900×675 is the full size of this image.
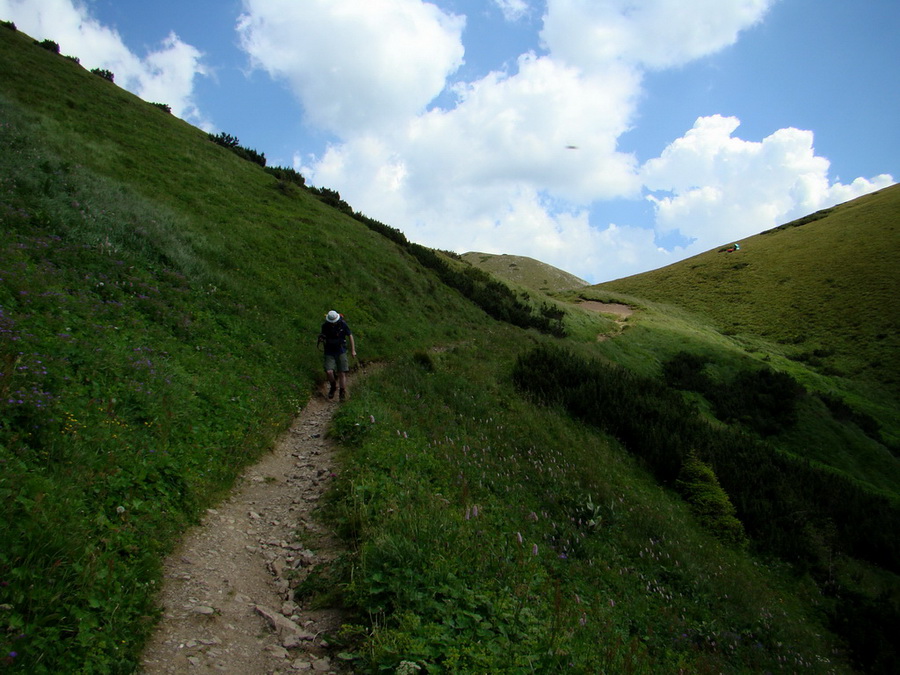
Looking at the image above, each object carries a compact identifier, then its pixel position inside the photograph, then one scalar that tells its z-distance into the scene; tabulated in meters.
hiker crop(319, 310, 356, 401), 12.09
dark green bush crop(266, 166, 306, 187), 33.77
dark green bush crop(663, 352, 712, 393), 31.46
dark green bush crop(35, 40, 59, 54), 30.10
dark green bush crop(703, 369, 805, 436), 28.02
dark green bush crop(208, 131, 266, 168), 34.84
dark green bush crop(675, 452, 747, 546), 10.85
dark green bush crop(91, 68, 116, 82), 32.69
